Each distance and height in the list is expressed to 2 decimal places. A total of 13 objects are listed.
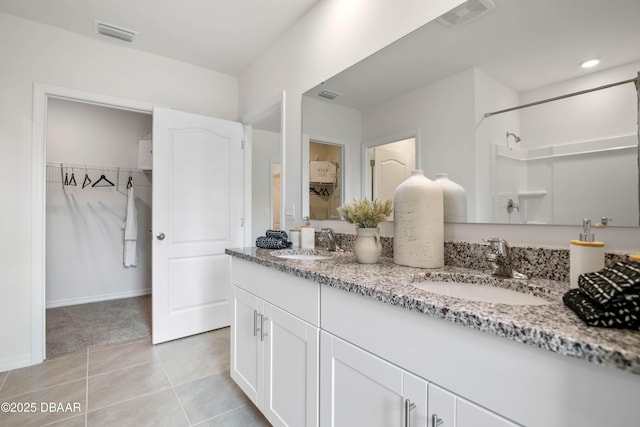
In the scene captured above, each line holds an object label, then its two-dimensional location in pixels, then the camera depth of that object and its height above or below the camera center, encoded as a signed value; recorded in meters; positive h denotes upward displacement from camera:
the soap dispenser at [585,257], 0.80 -0.12
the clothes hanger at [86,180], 3.53 +0.40
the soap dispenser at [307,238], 1.86 -0.15
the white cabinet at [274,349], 1.12 -0.60
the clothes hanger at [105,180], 3.60 +0.39
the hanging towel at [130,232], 3.53 -0.21
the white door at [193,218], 2.51 -0.03
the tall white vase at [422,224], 1.17 -0.04
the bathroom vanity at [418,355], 0.50 -0.33
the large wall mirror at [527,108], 0.89 +0.40
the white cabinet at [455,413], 0.61 -0.43
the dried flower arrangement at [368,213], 1.34 +0.00
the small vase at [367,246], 1.29 -0.14
